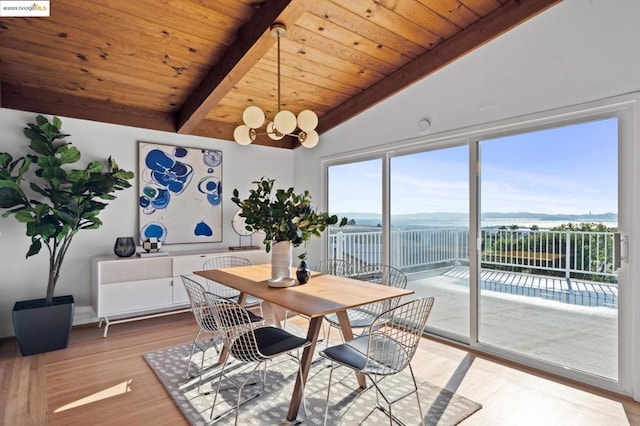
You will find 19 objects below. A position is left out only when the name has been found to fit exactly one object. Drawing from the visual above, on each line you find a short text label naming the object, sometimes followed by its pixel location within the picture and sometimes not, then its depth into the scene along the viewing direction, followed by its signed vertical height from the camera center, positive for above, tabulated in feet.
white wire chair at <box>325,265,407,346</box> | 9.14 -2.38
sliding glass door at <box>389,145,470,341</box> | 11.62 -0.56
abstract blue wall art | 14.06 +0.86
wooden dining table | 6.95 -1.80
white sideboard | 12.04 -2.59
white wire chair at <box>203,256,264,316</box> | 12.87 -2.06
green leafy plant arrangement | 8.38 -0.08
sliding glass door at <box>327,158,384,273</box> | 14.62 +0.21
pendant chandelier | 8.26 +2.27
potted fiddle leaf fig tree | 10.41 +0.33
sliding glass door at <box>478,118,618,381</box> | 8.76 -0.89
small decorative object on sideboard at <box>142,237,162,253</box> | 13.43 -1.22
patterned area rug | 7.32 -4.29
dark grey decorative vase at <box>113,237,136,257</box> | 12.65 -1.21
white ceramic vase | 8.82 -1.15
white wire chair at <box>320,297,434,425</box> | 6.47 -2.73
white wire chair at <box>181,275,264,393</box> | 8.23 -2.40
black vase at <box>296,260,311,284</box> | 8.88 -1.53
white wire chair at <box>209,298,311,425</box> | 7.00 -2.67
